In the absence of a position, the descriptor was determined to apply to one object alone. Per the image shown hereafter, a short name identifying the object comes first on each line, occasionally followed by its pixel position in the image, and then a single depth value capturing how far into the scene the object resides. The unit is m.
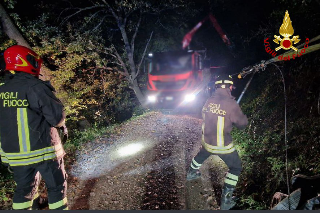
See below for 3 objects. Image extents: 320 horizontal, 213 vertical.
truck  9.35
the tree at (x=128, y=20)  10.11
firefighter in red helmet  2.51
